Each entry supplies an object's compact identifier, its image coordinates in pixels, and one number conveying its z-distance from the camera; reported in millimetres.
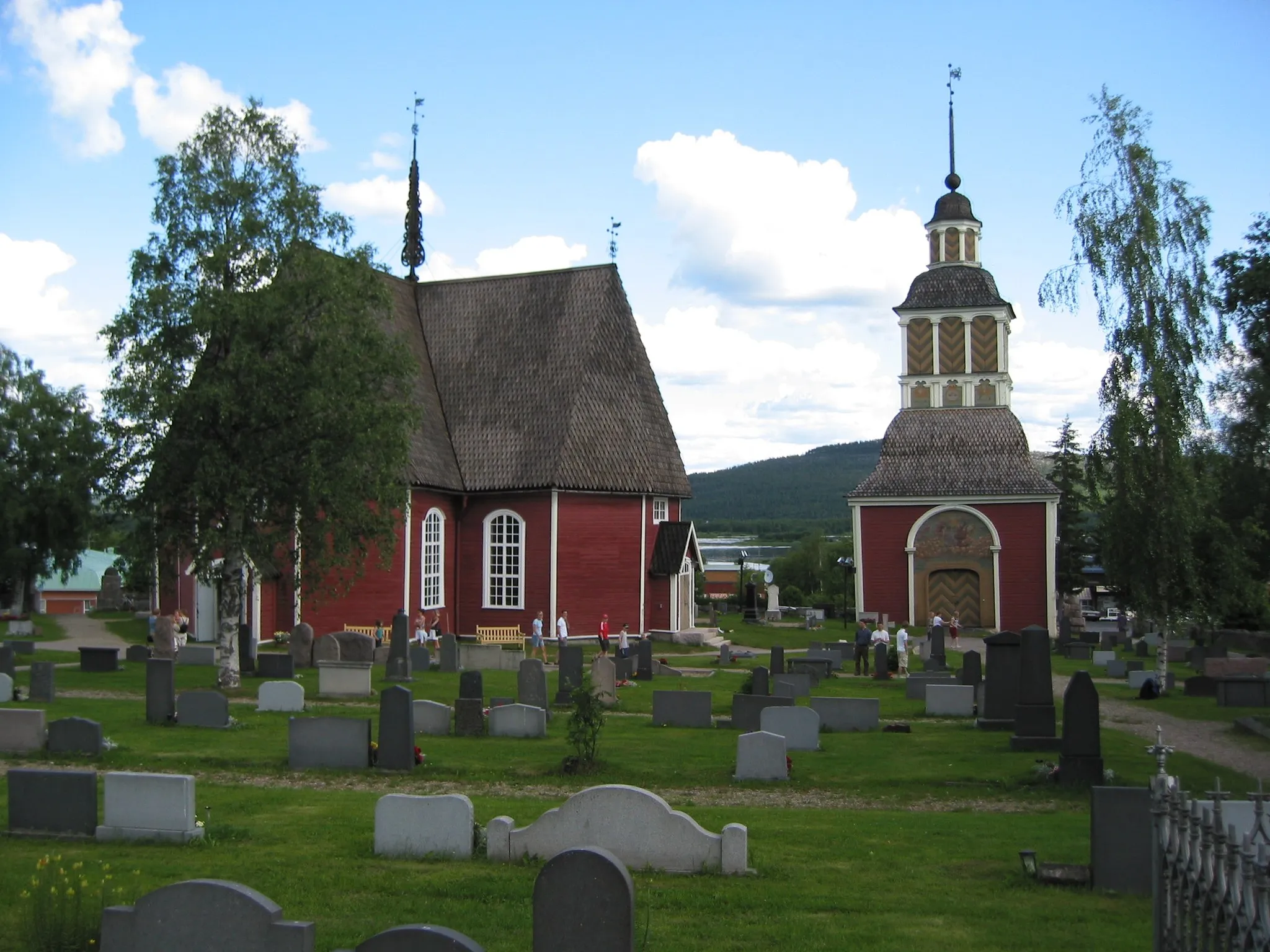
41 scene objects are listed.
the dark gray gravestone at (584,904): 6316
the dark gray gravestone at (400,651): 25734
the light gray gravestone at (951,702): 21094
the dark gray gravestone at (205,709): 18234
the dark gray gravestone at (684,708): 19359
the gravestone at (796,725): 16859
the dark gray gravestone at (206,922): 6305
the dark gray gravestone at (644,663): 27328
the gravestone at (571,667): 23312
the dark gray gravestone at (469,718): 17922
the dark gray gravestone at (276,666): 24672
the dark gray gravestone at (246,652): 26094
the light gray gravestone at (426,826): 10508
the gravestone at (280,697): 20078
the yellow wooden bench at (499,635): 36031
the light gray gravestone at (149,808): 10977
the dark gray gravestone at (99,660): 25844
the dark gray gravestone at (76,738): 15742
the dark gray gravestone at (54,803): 11141
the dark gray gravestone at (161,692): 18422
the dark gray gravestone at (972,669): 23594
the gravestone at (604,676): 21062
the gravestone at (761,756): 14773
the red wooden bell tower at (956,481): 44719
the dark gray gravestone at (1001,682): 19234
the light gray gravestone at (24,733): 15852
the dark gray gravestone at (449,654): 27578
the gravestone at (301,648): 26895
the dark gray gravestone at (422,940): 5707
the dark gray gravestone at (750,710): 18797
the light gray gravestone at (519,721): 17859
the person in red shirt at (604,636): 32625
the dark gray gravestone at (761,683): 21016
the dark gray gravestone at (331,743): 15250
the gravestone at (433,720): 17984
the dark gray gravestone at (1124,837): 9664
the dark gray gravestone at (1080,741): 13891
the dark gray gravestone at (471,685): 19188
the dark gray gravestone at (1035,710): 16766
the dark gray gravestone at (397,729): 14883
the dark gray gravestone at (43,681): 20547
